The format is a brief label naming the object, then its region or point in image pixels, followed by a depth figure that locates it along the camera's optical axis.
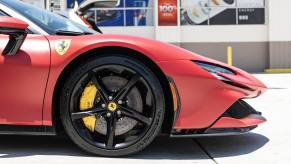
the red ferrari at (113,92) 3.48
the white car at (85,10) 6.35
